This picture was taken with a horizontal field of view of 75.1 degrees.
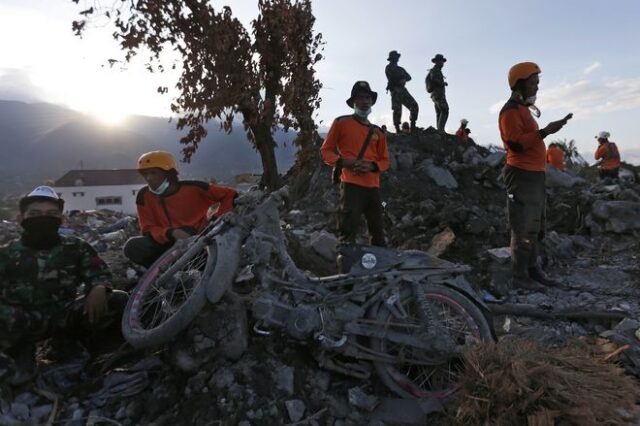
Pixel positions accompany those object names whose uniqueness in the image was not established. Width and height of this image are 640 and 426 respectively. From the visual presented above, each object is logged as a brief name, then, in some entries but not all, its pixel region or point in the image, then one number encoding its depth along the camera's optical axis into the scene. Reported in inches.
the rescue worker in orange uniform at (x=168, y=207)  155.2
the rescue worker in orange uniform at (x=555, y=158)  450.6
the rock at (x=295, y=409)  101.7
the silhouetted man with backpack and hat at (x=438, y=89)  439.2
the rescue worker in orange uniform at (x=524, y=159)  169.8
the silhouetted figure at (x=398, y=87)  419.8
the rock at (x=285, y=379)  108.7
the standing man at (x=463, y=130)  525.8
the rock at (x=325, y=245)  210.4
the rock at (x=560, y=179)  389.1
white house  1637.6
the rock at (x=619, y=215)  262.7
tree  265.1
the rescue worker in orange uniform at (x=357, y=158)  170.6
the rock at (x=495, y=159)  403.2
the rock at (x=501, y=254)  192.5
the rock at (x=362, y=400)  104.1
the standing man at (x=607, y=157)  447.8
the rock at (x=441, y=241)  224.1
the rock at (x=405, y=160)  398.0
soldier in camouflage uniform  124.5
